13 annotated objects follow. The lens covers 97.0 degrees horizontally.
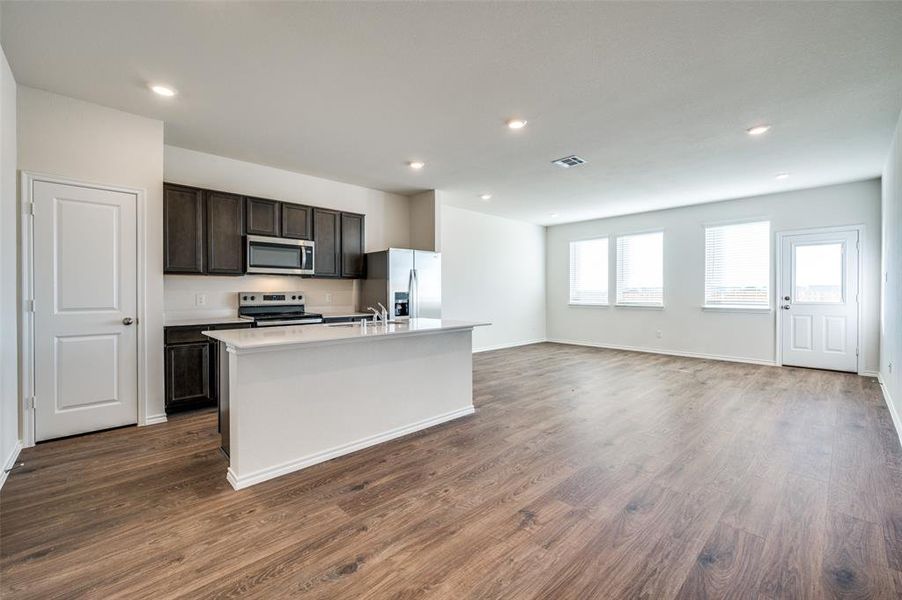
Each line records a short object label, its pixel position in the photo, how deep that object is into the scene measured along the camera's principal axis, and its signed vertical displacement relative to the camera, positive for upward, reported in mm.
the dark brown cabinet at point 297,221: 4773 +942
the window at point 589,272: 8258 +562
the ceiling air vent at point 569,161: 4504 +1583
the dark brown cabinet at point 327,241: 5082 +735
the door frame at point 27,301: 2998 -19
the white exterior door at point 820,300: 5594 -33
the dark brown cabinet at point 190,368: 3719 -670
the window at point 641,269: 7477 +555
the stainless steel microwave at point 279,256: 4445 +499
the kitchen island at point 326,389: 2498 -669
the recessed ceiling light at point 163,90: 3009 +1589
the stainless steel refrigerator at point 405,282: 5312 +222
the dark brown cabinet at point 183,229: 3863 +686
